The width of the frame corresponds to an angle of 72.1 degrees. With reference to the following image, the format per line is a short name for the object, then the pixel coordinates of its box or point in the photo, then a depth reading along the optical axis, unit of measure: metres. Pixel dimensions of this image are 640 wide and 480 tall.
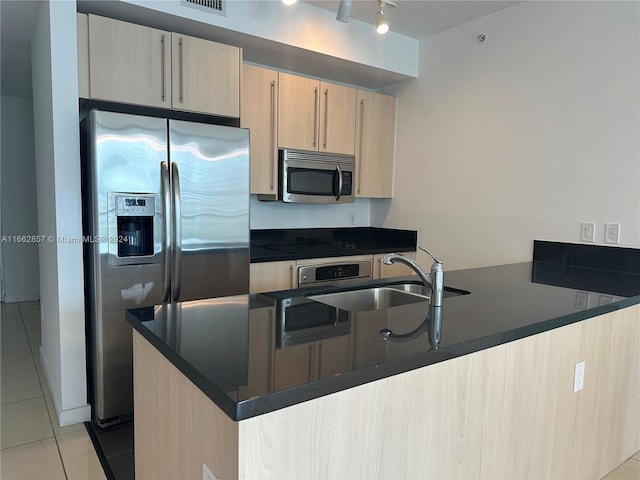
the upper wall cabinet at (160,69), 2.39
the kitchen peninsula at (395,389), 0.95
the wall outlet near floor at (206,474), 0.99
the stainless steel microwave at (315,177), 3.31
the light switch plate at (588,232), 2.63
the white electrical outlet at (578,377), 1.71
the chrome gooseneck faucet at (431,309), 1.25
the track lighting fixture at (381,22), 2.58
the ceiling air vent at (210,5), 2.59
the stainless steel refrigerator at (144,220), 2.31
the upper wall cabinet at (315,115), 3.28
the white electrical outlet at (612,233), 2.52
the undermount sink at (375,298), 2.01
